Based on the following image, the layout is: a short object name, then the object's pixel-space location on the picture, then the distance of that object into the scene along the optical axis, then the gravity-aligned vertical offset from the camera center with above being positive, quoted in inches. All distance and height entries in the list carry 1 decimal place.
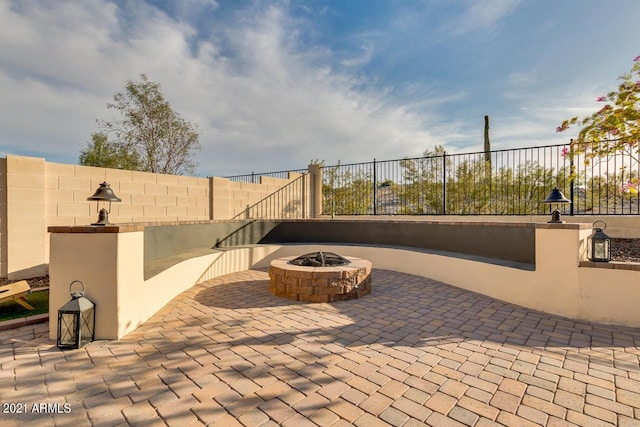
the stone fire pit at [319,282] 179.6 -46.3
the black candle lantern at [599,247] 153.9 -19.4
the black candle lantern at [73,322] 113.8 -45.7
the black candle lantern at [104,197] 150.3 +9.2
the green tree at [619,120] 149.8 +54.3
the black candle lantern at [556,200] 173.6 +8.4
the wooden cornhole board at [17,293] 150.5 -44.3
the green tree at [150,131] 498.0 +156.1
